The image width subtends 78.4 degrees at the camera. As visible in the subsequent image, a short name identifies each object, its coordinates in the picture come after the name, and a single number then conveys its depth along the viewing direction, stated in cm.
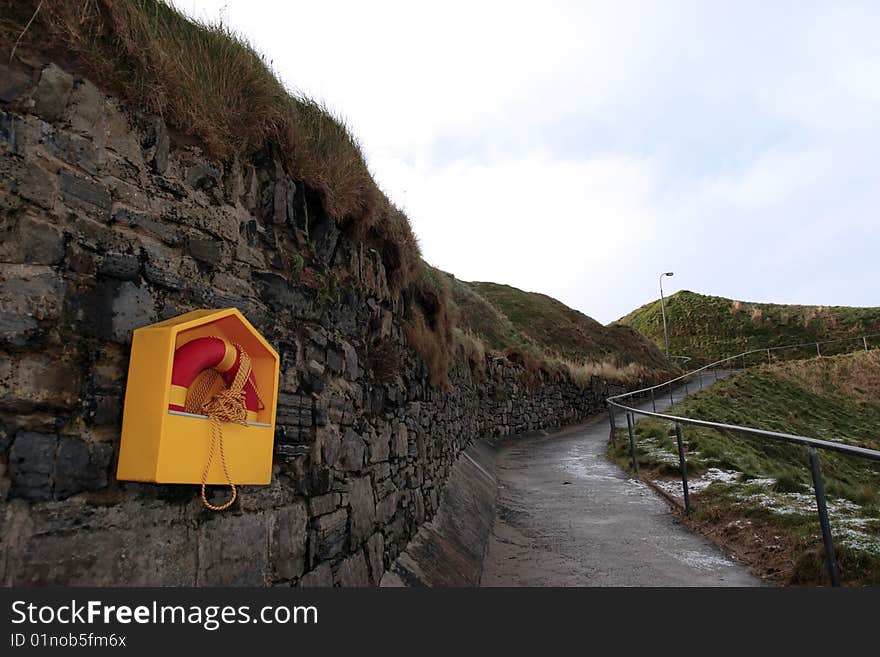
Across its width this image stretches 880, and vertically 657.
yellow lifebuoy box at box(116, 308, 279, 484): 213
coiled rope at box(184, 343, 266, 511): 239
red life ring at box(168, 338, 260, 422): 226
